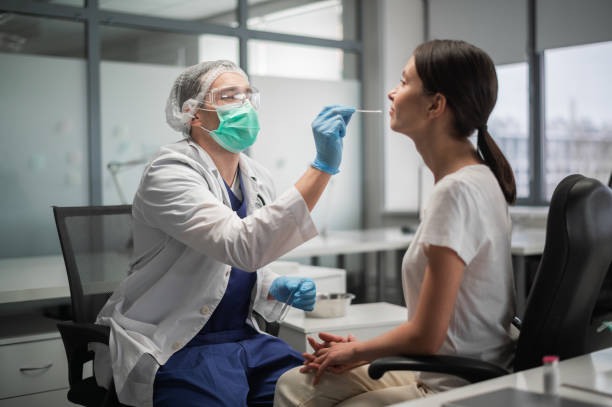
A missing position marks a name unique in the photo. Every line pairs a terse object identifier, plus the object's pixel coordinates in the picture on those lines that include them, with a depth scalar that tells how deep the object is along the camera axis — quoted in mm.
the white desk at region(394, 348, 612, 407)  961
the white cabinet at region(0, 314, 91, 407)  2166
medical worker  1521
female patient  1182
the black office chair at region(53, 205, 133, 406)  1675
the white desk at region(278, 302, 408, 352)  2193
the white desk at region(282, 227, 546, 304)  3348
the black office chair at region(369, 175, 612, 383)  1231
